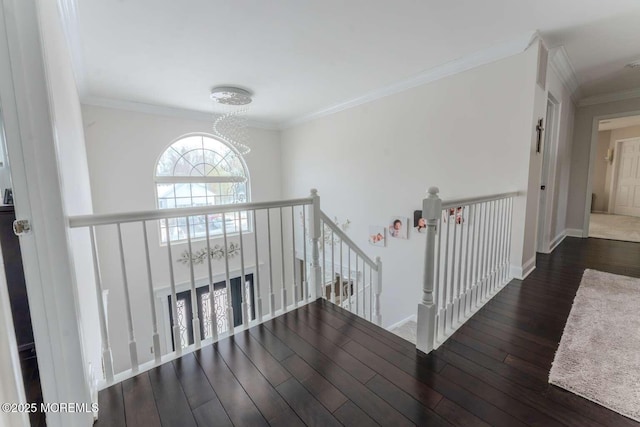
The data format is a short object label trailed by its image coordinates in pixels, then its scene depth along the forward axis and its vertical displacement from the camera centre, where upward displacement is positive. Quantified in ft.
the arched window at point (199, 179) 14.53 +0.40
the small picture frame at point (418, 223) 11.10 -1.81
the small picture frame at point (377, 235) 12.80 -2.67
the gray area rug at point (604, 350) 4.37 -3.56
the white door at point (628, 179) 19.65 -0.21
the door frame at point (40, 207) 2.95 -0.21
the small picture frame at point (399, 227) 11.85 -2.12
